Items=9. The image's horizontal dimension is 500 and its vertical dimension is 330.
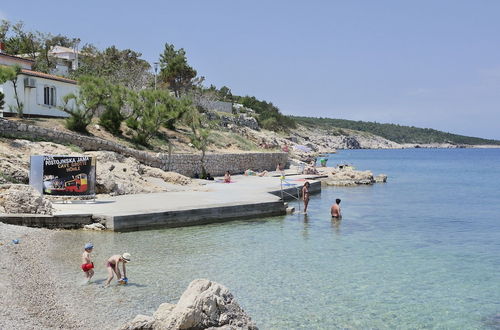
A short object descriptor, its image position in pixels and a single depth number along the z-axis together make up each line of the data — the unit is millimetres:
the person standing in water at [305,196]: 22984
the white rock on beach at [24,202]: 17453
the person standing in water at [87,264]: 11453
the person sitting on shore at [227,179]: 33062
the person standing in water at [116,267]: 11383
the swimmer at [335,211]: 22073
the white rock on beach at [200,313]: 7570
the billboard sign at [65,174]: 20125
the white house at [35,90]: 31422
